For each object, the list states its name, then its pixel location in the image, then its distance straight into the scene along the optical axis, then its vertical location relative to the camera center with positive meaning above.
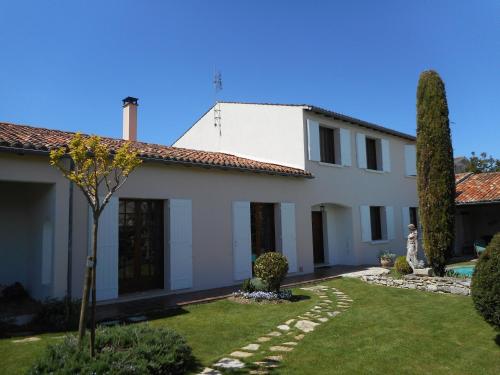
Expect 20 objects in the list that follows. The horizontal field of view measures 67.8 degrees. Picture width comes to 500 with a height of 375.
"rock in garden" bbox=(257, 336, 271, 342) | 5.83 -1.76
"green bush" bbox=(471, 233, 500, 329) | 5.09 -0.89
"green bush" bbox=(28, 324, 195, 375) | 3.88 -1.38
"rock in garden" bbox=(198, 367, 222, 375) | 4.51 -1.74
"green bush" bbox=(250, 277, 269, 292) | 8.89 -1.39
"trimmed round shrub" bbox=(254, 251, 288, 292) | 8.70 -1.00
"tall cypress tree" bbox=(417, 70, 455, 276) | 10.84 +1.41
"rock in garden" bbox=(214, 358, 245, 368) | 4.74 -1.75
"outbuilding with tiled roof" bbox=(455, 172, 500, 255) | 19.39 +0.39
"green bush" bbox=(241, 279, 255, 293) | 9.02 -1.45
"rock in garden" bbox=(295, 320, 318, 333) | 6.46 -1.77
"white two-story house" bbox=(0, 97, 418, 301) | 7.92 +0.66
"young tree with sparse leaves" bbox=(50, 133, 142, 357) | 4.12 +0.73
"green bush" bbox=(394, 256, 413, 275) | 11.20 -1.33
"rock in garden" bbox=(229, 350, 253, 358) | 5.12 -1.76
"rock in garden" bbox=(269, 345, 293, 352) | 5.38 -1.77
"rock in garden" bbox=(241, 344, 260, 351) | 5.45 -1.76
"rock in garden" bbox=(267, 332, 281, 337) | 6.08 -1.76
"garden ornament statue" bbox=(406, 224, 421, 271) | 11.46 -0.88
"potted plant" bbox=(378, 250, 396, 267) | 14.21 -1.39
